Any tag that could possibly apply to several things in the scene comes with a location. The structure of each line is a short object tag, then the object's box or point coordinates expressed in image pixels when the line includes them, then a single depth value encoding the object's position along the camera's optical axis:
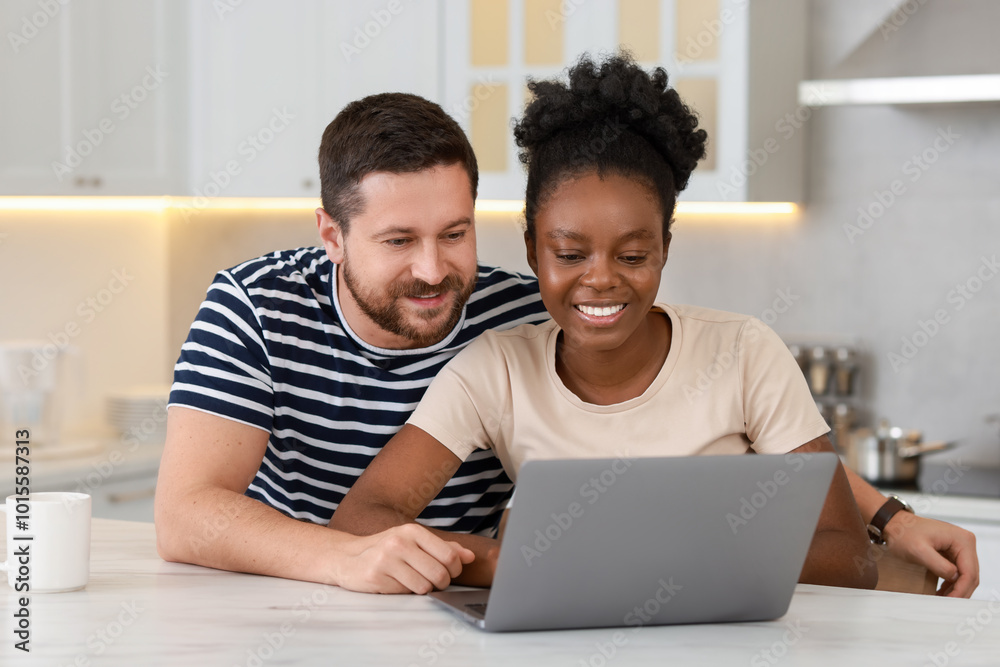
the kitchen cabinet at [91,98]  2.77
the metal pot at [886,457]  2.63
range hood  2.82
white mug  1.04
